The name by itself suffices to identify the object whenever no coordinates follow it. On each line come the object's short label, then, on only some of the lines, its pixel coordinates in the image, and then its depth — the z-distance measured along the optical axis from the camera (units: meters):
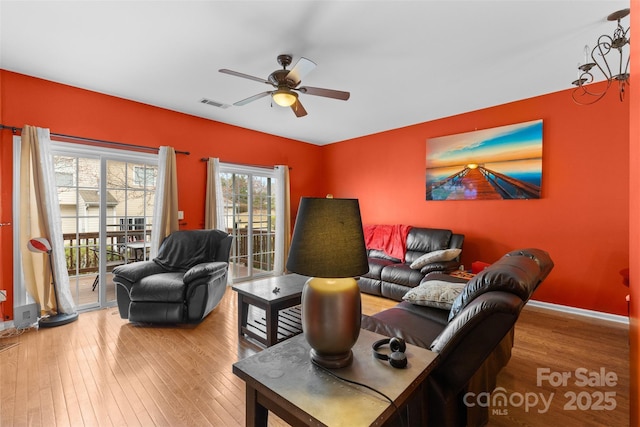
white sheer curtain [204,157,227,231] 4.48
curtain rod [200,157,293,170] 4.51
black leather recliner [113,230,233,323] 3.06
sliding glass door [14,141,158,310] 3.46
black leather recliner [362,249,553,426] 1.26
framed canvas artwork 3.67
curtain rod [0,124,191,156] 3.02
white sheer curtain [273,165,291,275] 5.48
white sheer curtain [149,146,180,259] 3.91
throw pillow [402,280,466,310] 2.22
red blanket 4.54
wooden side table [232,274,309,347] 2.60
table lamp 1.13
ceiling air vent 3.82
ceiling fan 2.58
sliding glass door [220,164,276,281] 5.04
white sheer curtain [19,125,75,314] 3.03
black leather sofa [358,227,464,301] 3.80
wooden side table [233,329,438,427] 0.93
